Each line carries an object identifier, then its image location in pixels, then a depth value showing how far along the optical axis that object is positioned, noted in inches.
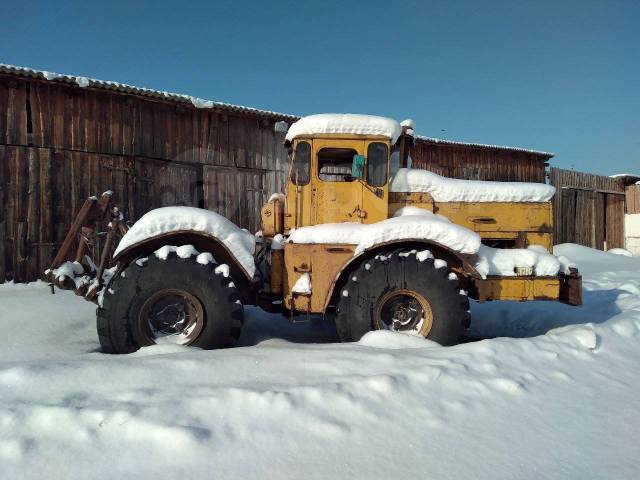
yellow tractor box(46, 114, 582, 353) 143.9
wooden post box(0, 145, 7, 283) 313.6
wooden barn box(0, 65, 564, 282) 319.9
